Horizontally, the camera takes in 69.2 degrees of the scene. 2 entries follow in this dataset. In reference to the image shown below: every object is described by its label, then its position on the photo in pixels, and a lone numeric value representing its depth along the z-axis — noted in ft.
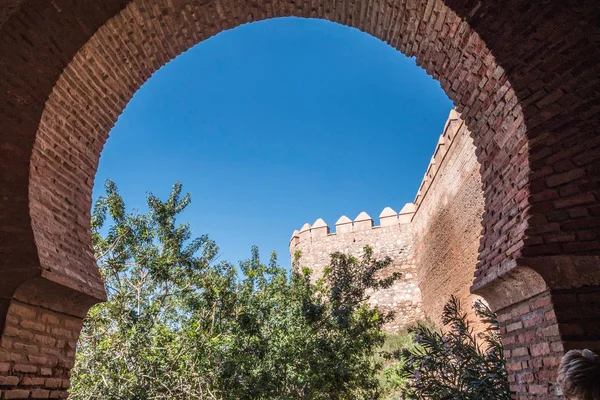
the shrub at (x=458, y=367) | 15.78
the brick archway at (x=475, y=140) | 8.89
